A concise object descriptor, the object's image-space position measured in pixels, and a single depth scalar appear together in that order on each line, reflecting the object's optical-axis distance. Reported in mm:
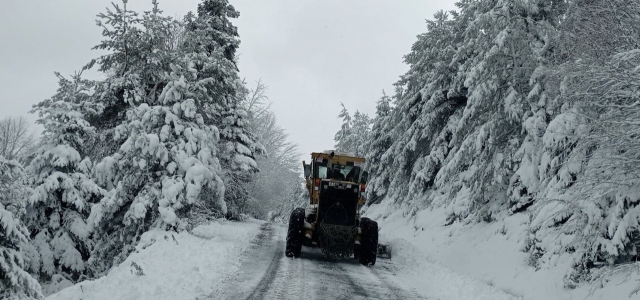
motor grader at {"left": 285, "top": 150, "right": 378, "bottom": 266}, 12727
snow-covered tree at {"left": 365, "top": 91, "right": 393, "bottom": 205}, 30359
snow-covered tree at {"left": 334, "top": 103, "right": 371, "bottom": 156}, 45812
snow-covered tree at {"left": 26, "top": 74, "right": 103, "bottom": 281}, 14383
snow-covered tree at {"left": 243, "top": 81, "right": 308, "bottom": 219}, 39594
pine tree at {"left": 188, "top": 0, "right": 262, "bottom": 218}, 21984
